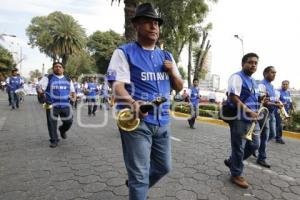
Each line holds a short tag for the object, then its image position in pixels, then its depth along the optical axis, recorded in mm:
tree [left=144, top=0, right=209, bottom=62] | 17438
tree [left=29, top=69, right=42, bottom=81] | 107938
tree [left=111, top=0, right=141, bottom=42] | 10312
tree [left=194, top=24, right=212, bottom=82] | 24348
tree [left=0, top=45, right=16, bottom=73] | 44656
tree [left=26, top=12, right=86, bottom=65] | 43719
